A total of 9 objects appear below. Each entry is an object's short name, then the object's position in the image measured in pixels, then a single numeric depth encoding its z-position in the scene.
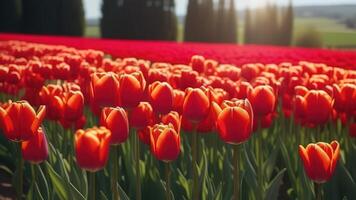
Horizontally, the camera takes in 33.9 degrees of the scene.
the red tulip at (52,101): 3.03
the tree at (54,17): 30.84
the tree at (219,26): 29.86
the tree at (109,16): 30.49
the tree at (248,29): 31.12
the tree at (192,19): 29.41
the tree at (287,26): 31.61
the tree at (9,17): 31.84
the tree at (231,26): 29.86
